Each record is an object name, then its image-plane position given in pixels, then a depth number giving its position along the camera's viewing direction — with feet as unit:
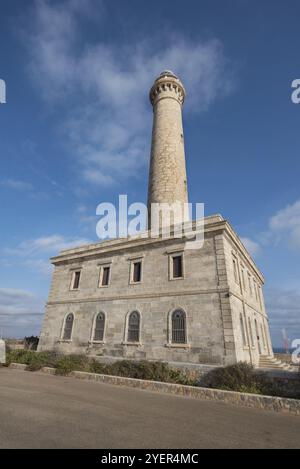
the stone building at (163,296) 44.68
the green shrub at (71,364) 43.45
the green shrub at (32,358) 48.11
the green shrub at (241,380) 30.71
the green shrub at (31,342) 73.57
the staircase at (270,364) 50.06
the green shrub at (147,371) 38.50
